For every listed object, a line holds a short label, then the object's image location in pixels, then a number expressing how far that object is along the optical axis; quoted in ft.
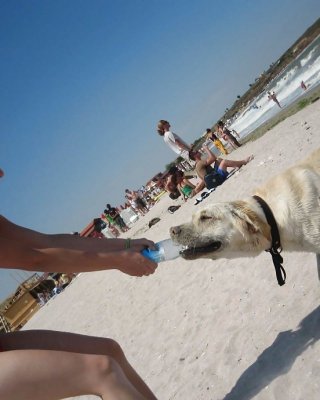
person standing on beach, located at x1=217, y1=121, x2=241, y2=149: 79.80
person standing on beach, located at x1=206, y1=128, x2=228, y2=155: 81.88
